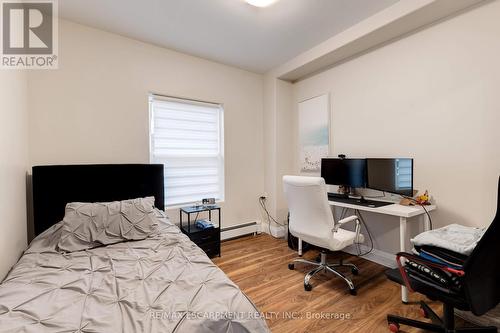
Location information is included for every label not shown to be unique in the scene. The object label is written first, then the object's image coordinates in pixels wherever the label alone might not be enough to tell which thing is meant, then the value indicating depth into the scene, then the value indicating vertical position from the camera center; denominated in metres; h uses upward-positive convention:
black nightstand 2.89 -0.88
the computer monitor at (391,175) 2.30 -0.12
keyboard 2.40 -0.42
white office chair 2.10 -0.54
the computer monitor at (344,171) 2.71 -0.09
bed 0.98 -0.65
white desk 1.98 -0.44
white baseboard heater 3.57 -1.05
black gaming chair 1.18 -0.68
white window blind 3.08 +0.27
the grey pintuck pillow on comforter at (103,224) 1.84 -0.49
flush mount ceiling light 2.16 +1.54
